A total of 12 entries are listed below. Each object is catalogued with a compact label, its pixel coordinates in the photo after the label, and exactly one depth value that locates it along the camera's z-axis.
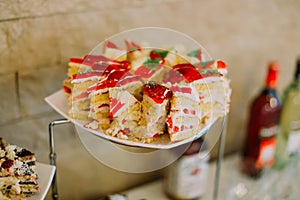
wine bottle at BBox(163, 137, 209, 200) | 1.04
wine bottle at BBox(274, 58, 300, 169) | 1.20
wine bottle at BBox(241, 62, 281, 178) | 1.18
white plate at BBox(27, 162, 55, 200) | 0.70
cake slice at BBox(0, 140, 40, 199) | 0.68
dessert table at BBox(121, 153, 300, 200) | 1.10
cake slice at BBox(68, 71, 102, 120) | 0.76
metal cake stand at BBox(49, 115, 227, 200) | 0.80
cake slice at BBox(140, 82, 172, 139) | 0.73
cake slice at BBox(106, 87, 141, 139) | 0.73
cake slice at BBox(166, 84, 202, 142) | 0.74
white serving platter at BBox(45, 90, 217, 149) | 0.72
